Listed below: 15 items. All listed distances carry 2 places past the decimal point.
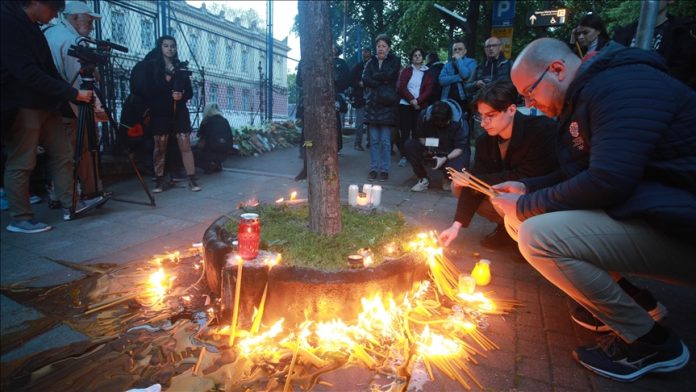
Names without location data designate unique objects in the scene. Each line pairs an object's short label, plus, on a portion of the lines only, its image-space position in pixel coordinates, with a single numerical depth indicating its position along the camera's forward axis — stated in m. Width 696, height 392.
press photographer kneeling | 5.73
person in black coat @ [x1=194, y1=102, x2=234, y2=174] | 7.30
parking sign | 10.29
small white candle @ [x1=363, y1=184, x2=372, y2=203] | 3.83
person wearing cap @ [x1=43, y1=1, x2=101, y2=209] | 4.81
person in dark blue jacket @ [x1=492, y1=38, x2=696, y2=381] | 1.78
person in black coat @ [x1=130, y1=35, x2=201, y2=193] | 5.76
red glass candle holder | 2.51
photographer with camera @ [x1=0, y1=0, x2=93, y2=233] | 3.92
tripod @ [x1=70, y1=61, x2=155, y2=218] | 4.55
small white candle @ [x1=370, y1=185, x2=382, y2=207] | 3.86
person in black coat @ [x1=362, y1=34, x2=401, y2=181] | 6.60
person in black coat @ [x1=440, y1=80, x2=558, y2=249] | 3.17
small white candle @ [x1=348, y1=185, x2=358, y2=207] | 3.83
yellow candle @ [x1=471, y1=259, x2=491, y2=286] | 3.16
